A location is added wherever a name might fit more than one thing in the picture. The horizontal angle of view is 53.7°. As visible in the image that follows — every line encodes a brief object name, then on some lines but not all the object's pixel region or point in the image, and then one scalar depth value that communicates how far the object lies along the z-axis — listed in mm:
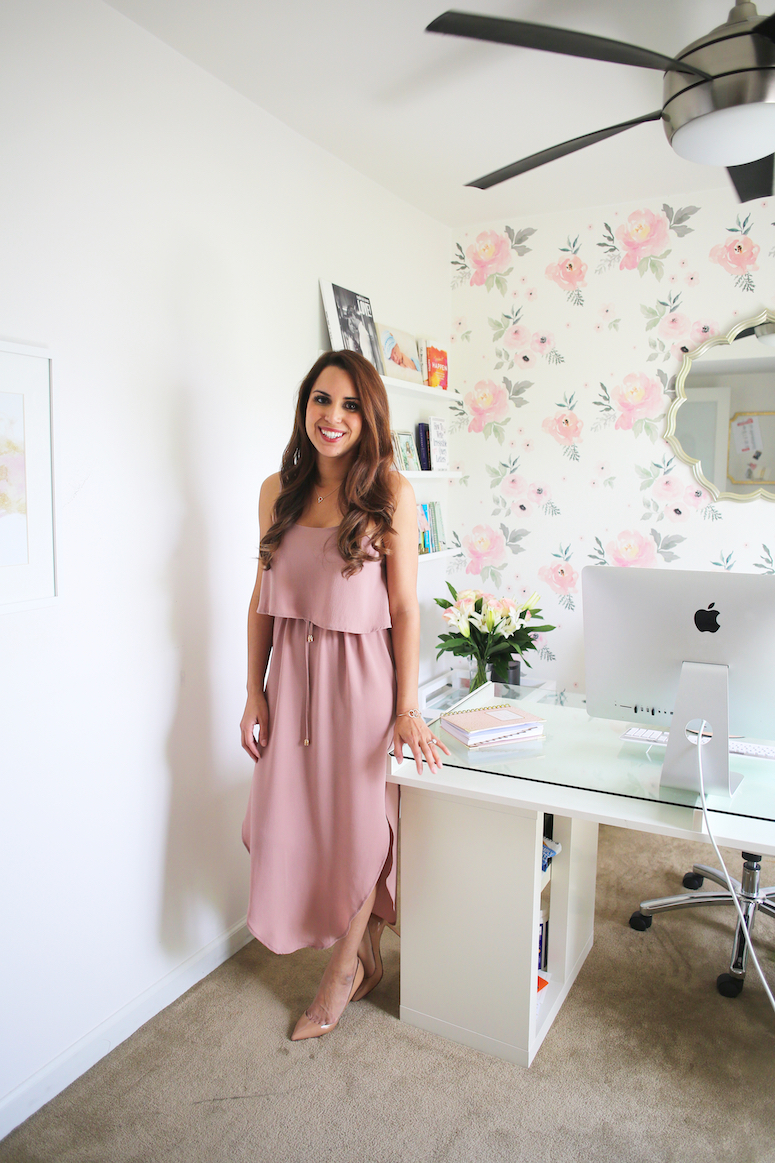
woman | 1838
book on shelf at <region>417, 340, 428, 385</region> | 3221
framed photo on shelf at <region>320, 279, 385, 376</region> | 2617
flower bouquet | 2746
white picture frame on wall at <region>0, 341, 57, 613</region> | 1631
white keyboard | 1776
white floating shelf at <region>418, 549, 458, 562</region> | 3217
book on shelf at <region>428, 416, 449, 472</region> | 3279
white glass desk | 1646
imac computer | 1541
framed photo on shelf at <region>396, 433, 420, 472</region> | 3111
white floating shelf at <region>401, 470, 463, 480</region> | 3155
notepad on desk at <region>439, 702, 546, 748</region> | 1818
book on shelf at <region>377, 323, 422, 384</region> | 2998
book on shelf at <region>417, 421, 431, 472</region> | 3299
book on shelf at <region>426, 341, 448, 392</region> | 3244
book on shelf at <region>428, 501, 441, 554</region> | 3385
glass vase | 2900
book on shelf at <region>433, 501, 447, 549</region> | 3456
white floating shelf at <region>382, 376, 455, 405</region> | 2912
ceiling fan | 1462
